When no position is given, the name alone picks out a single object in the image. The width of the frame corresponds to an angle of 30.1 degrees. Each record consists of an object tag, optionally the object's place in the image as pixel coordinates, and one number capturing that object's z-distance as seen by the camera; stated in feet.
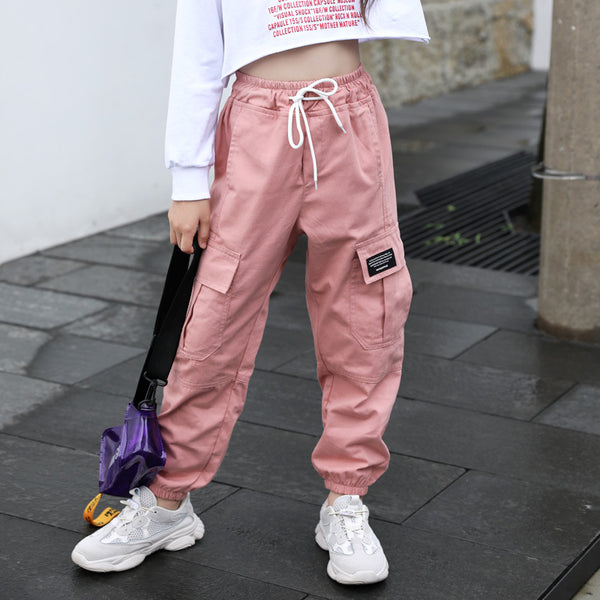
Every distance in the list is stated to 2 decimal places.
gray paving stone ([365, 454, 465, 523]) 9.65
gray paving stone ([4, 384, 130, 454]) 11.05
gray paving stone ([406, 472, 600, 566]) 9.06
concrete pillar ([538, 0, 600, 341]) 12.89
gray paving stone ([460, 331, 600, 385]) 12.85
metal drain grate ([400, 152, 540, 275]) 17.67
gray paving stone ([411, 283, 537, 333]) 14.62
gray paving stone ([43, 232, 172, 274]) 17.21
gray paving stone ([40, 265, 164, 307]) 15.66
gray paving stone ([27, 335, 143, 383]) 12.82
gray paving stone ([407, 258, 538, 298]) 16.03
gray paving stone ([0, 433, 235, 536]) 9.53
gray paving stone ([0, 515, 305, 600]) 8.30
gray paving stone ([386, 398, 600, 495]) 10.36
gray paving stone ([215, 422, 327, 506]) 10.02
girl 7.80
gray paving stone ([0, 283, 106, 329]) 14.71
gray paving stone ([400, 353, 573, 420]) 11.88
